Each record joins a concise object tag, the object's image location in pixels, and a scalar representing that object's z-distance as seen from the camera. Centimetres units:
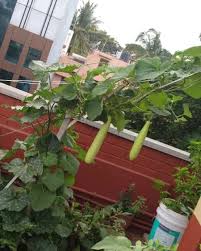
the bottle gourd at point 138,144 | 126
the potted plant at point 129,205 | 242
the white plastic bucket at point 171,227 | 202
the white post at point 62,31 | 900
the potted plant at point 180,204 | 203
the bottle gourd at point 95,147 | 128
